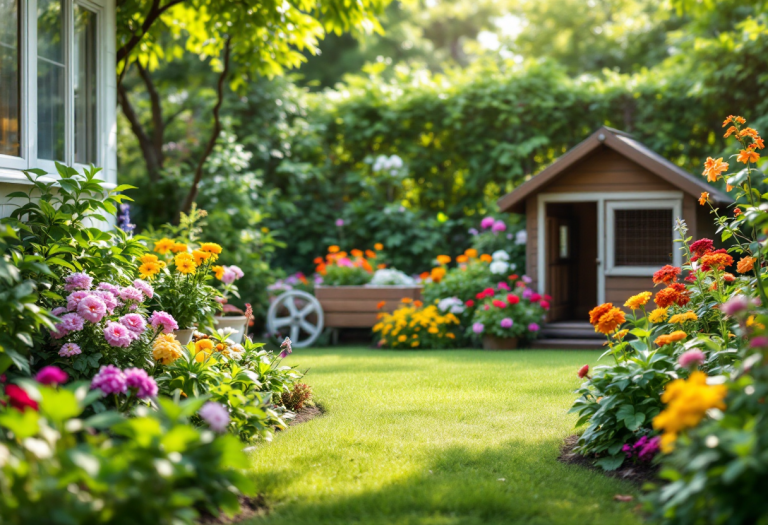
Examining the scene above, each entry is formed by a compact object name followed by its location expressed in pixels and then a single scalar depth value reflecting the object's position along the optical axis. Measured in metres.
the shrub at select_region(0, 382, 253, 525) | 1.96
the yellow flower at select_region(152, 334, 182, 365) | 3.90
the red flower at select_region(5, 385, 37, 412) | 2.20
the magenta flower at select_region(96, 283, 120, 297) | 3.98
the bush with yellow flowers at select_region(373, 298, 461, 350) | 8.47
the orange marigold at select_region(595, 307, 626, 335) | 3.67
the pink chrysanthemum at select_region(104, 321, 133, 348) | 3.72
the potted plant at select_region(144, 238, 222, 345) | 5.00
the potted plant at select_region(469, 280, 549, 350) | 8.14
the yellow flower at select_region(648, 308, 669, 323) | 3.74
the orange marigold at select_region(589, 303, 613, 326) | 3.76
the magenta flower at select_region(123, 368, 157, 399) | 2.80
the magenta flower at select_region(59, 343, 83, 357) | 3.72
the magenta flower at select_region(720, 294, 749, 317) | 2.21
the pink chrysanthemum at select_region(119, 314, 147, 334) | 3.90
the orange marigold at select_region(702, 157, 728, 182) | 4.20
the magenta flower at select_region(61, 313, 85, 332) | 3.63
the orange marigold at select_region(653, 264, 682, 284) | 4.22
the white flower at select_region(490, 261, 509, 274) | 9.02
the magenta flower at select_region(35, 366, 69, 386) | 2.19
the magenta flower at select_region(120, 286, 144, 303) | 4.07
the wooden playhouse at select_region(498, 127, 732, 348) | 8.25
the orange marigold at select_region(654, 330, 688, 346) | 3.16
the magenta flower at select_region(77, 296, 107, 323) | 3.68
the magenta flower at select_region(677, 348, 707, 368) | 2.43
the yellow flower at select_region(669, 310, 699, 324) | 3.70
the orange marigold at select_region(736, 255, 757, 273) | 3.71
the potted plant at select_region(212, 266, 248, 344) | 5.92
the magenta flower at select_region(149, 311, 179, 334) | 4.17
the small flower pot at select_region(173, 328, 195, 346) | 5.15
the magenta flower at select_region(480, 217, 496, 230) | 9.86
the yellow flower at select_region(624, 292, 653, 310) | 3.76
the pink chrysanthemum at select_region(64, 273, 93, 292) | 3.89
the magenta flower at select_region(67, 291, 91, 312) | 3.75
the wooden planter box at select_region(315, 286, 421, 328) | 9.23
